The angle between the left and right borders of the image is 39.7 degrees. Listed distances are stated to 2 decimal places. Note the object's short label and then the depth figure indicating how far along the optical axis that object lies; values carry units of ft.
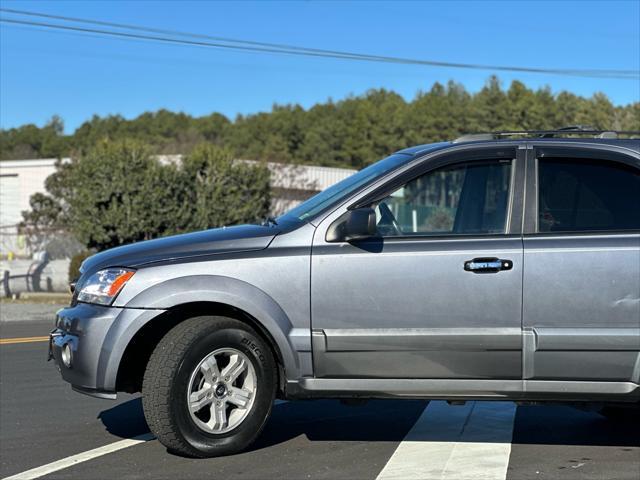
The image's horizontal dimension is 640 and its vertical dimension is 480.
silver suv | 16.22
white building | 125.39
